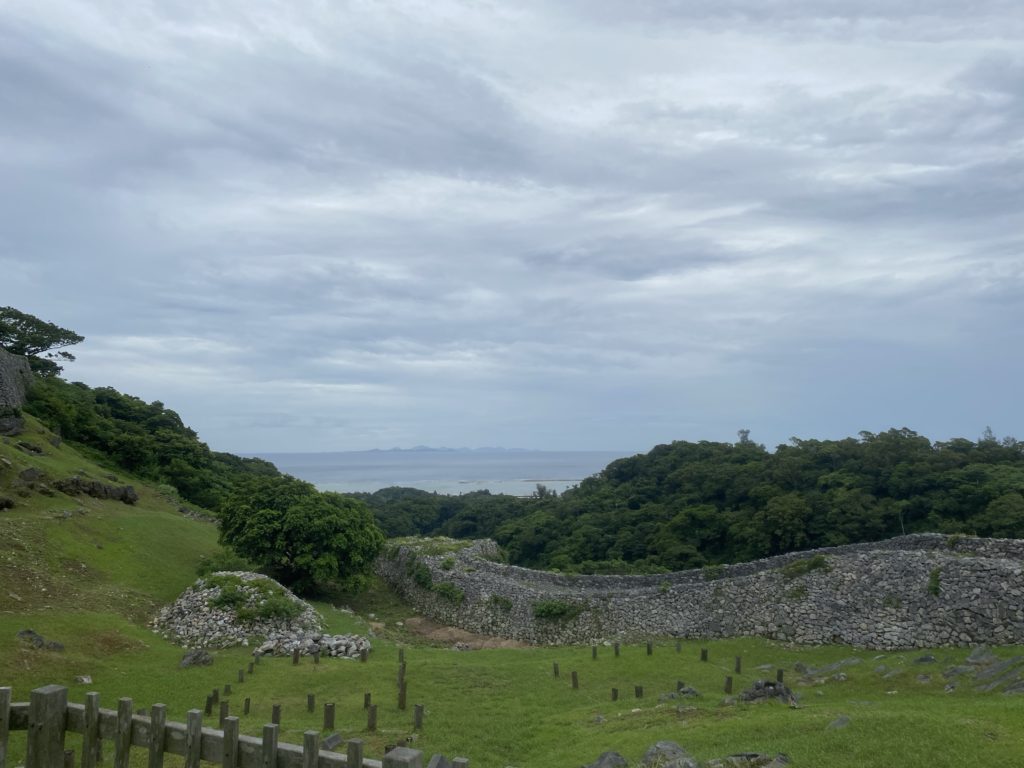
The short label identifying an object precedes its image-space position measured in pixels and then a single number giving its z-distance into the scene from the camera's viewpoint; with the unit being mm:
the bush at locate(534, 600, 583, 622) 30391
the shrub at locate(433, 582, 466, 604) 34688
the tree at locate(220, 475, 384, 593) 33156
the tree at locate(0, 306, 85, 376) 61219
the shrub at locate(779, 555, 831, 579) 27641
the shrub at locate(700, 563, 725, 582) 31609
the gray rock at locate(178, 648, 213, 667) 21719
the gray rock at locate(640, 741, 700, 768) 10250
